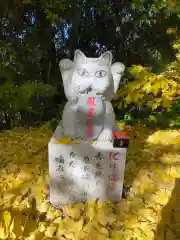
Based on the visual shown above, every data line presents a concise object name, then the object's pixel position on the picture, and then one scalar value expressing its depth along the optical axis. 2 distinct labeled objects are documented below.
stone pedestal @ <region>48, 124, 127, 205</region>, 1.91
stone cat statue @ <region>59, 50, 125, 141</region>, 1.92
